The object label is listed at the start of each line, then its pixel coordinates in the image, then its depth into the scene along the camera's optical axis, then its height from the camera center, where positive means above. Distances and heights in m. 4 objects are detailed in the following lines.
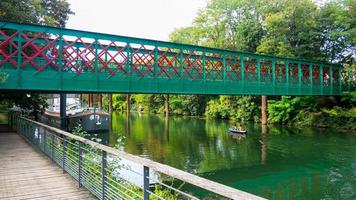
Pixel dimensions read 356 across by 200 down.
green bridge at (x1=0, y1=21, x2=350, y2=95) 15.27 +1.69
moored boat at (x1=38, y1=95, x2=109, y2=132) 32.03 -1.77
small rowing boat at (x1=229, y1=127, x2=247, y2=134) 28.50 -2.62
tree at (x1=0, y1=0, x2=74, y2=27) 16.34 +4.86
